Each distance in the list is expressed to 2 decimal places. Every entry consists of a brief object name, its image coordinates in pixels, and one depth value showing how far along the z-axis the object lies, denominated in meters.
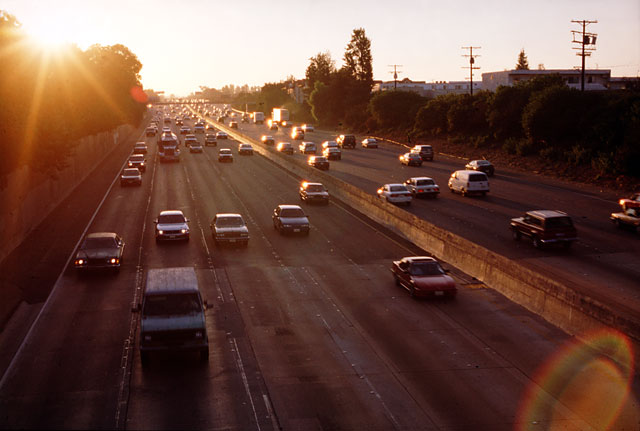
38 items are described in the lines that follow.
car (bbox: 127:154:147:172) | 66.40
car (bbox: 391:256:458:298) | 24.83
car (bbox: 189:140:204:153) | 86.62
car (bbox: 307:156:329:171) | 67.50
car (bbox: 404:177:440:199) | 48.72
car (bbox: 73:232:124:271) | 28.17
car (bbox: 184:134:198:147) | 89.88
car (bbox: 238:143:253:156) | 84.69
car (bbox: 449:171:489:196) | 49.34
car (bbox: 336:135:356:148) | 96.46
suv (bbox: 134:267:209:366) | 17.28
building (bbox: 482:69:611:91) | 139.12
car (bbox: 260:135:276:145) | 97.08
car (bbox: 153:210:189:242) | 34.75
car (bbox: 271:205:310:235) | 37.69
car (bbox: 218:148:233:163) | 76.44
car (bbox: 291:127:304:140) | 107.56
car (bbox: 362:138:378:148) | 94.94
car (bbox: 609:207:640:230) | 35.28
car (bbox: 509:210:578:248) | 31.41
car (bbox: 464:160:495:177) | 61.69
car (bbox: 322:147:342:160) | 78.57
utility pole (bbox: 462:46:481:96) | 108.25
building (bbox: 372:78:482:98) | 171.49
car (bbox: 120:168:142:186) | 57.22
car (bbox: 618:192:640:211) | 36.81
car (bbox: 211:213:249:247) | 34.47
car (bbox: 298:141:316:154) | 85.38
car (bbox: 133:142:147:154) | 83.38
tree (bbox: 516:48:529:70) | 195.50
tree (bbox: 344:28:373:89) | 174.25
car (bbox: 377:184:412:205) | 45.34
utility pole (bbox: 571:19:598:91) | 76.19
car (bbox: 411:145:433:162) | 76.69
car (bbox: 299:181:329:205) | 48.47
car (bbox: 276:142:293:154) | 86.14
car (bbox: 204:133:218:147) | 96.23
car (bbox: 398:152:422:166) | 70.31
